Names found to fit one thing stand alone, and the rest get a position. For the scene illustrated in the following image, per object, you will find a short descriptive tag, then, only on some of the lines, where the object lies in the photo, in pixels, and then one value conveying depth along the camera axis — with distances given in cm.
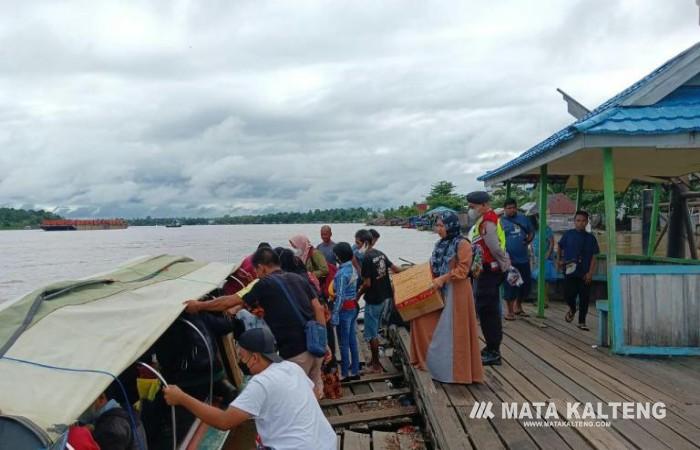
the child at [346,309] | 609
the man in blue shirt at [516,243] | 777
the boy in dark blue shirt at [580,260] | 700
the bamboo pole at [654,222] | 944
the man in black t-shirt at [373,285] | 661
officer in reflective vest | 537
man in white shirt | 274
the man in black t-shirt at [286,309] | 414
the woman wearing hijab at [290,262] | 549
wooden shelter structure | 553
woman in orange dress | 493
